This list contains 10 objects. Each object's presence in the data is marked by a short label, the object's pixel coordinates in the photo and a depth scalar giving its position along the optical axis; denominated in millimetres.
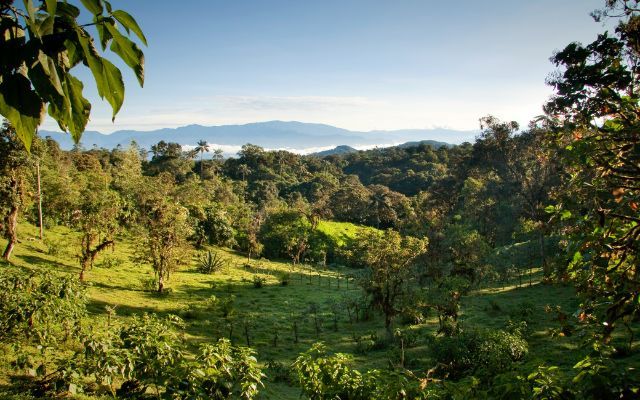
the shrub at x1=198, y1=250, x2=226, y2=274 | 30047
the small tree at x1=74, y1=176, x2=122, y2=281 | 18484
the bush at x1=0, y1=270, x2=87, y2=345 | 7605
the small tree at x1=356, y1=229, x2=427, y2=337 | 17234
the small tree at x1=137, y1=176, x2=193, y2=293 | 20219
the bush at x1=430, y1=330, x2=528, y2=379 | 9783
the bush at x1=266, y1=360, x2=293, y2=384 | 12344
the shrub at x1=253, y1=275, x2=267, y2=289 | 27972
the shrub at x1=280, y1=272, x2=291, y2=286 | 30042
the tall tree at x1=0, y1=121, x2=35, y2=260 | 16812
